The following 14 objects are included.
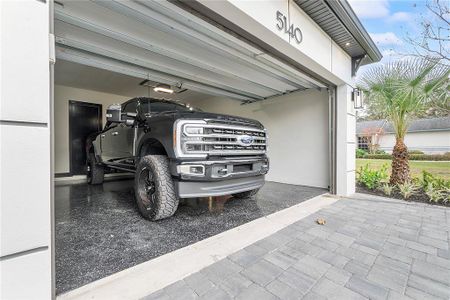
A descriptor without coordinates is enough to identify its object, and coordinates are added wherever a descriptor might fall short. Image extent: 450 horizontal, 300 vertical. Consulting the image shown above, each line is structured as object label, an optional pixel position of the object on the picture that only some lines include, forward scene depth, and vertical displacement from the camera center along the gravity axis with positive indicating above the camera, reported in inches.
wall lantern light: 181.9 +43.6
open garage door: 90.4 +60.3
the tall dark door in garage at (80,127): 264.8 +30.1
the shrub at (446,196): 150.4 -35.6
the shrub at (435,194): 152.6 -34.4
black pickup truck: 98.3 -2.9
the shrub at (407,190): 163.2 -33.4
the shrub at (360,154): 495.2 -13.8
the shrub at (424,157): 396.8 -17.8
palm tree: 153.1 +46.3
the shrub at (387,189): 173.8 -35.2
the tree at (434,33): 160.1 +92.8
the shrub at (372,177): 198.5 -28.3
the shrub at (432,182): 164.8 -28.0
